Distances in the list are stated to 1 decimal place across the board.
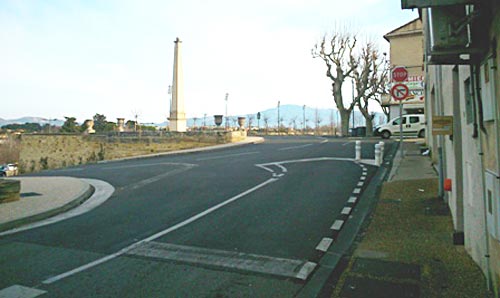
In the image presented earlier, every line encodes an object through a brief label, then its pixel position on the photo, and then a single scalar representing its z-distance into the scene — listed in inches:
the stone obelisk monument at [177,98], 1374.3
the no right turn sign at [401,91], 562.9
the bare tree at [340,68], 1754.4
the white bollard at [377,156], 607.2
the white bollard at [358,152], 675.4
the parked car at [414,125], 1218.0
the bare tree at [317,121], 3051.7
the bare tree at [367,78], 1702.8
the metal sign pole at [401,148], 651.9
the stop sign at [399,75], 564.1
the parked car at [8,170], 1115.6
